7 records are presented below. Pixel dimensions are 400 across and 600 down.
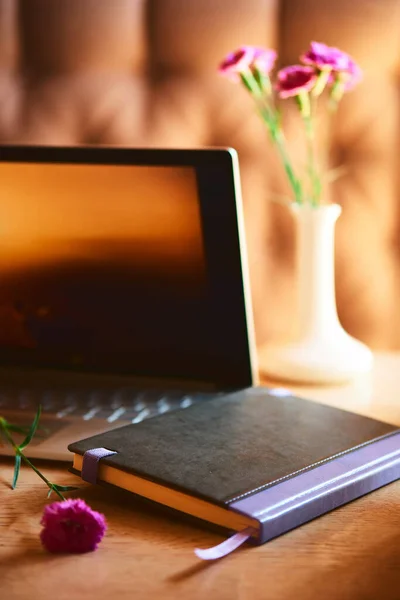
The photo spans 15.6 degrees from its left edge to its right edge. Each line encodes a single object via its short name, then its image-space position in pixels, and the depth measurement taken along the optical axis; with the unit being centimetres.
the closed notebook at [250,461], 107
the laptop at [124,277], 130
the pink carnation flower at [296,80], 134
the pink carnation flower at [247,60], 136
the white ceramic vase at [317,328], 139
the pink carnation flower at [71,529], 105
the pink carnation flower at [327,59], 134
